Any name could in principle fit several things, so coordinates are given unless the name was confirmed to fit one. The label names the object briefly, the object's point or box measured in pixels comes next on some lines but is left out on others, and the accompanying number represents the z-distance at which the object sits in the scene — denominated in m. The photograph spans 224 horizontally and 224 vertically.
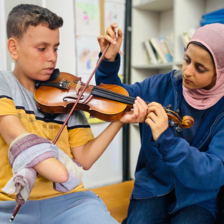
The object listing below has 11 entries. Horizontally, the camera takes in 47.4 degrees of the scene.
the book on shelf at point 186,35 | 1.93
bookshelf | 2.25
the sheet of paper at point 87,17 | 2.18
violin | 1.00
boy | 0.84
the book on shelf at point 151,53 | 2.38
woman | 0.92
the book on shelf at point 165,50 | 2.24
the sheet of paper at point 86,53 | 2.24
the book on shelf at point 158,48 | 2.28
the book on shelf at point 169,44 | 2.18
